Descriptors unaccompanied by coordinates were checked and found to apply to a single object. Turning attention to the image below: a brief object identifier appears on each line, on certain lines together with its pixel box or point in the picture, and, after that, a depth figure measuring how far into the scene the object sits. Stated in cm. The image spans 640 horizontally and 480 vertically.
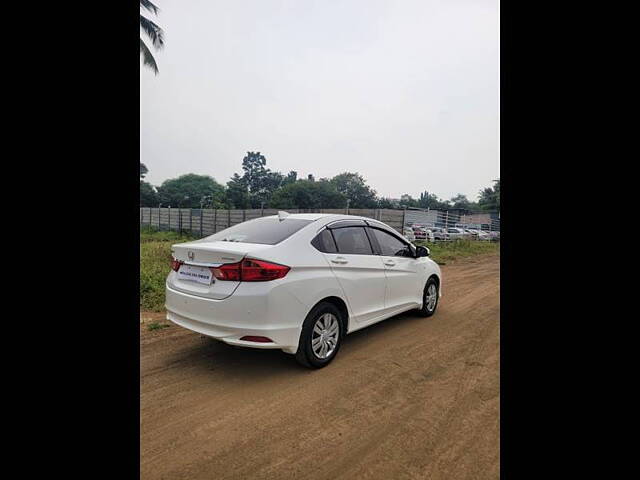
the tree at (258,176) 7419
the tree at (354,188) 6397
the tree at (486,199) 4402
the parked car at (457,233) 1916
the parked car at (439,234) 1782
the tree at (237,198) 3966
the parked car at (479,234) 2112
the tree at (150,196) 4443
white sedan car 286
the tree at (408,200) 7199
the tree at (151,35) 1188
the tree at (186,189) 5632
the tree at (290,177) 7606
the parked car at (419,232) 1602
